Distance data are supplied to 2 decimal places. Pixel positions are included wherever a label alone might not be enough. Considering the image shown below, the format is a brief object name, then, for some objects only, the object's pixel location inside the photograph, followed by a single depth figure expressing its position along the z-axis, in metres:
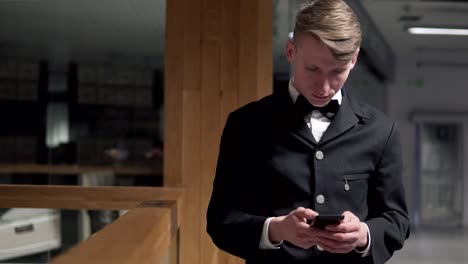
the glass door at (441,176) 15.98
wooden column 3.51
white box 3.81
